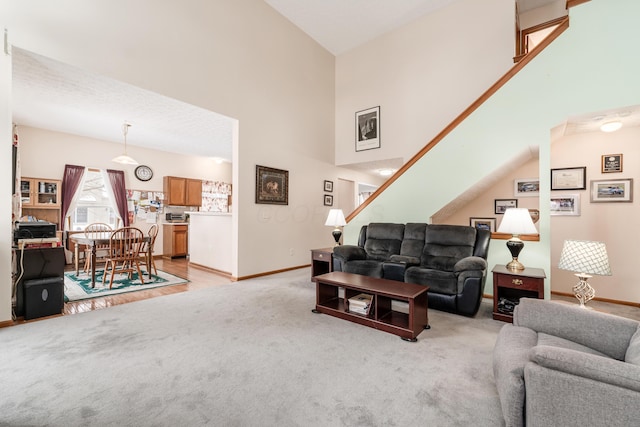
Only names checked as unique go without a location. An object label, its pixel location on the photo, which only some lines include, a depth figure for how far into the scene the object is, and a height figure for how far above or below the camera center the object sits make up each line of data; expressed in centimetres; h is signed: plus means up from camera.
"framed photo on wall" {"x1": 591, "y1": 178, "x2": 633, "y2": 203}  351 +32
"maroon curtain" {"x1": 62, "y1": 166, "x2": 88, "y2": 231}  582 +16
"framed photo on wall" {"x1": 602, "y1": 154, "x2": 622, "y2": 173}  356 +67
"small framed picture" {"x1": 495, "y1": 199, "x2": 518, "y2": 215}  439 +15
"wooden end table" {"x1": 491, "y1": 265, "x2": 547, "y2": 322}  275 -73
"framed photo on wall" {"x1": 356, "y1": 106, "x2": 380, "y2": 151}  603 +186
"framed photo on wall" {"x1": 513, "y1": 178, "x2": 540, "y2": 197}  420 +41
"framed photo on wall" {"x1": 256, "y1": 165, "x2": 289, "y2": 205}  486 +47
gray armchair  100 -69
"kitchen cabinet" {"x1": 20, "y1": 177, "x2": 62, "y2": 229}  524 +22
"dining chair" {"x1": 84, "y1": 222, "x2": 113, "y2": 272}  451 -61
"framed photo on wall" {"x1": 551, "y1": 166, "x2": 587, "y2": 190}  379 +50
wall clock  670 +91
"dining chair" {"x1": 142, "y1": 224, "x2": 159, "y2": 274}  444 -68
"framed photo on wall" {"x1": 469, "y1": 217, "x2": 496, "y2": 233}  462 -16
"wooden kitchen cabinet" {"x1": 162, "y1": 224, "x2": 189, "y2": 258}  669 -74
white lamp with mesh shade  209 -36
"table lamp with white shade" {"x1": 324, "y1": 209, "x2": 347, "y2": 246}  444 -12
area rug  369 -113
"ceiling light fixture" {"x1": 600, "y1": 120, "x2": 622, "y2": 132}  334 +108
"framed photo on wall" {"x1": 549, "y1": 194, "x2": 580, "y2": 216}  383 +14
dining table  394 -51
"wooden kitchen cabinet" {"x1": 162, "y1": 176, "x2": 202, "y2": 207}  704 +51
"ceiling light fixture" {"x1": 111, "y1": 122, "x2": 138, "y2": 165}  504 +94
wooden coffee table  241 -90
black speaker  283 -92
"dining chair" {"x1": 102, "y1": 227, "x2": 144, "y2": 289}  400 -57
